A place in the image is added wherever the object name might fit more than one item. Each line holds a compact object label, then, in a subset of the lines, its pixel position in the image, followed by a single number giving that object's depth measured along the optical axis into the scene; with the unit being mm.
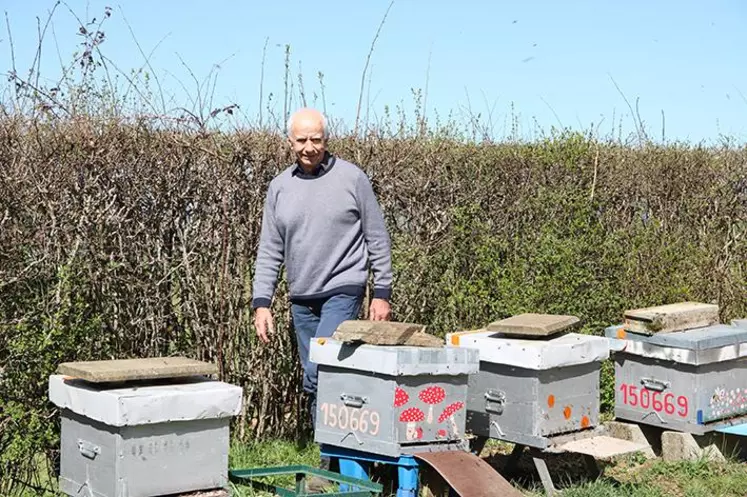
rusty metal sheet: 5207
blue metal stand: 5383
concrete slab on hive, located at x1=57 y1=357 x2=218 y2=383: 4727
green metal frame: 5199
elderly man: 5891
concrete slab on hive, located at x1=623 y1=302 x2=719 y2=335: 6945
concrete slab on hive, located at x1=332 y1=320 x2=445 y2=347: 5359
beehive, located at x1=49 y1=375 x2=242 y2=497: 4617
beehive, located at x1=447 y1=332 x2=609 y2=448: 5848
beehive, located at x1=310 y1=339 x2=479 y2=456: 5305
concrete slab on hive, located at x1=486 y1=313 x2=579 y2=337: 5984
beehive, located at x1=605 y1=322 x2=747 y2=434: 6812
